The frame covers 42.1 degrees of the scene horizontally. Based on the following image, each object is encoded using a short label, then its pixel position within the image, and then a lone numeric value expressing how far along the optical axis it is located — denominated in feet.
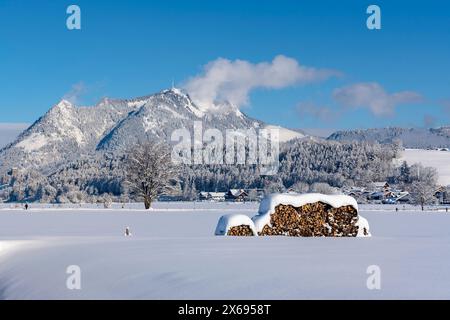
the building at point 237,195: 535.76
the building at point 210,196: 576.20
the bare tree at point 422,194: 355.56
